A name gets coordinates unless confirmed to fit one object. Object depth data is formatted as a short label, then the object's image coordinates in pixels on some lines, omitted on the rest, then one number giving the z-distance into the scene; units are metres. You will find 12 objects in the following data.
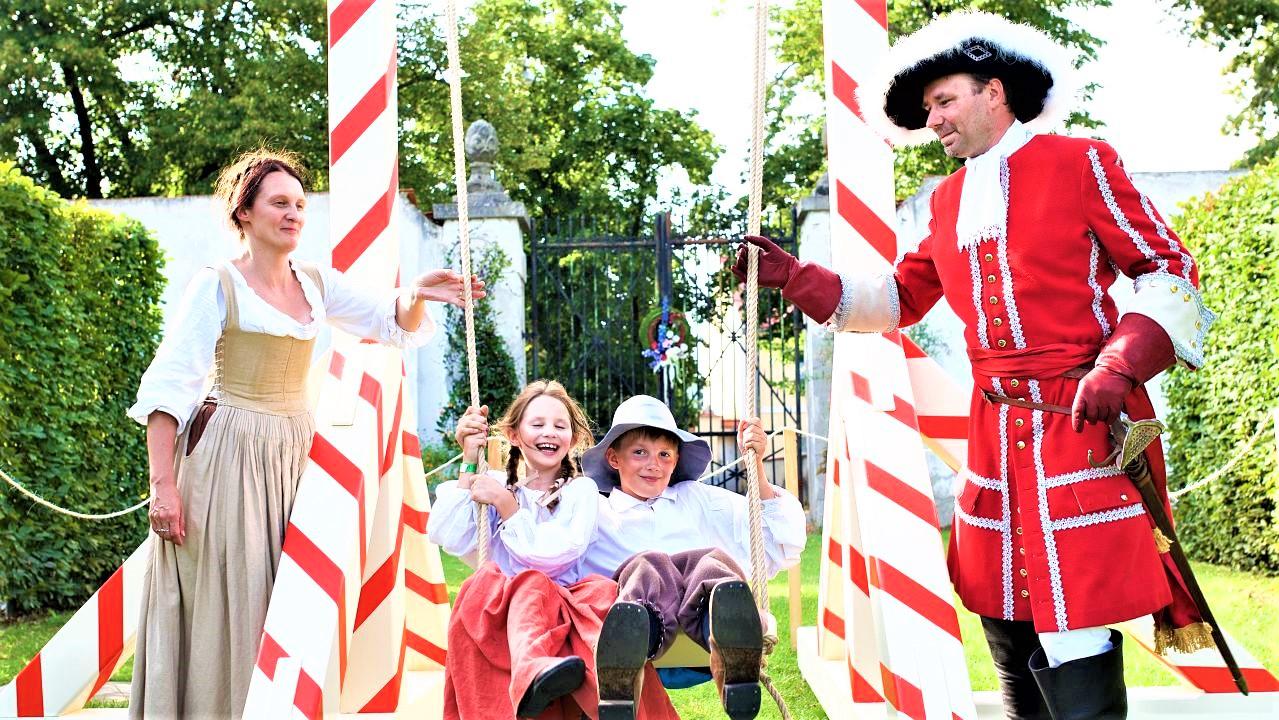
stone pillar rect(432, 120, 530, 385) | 9.69
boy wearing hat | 2.57
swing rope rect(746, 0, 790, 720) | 2.80
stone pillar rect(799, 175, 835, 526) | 9.47
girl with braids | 2.78
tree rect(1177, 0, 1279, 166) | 16.00
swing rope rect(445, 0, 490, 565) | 3.00
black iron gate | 9.62
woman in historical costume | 3.00
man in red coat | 2.35
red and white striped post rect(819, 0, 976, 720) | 2.85
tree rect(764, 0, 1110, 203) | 14.90
